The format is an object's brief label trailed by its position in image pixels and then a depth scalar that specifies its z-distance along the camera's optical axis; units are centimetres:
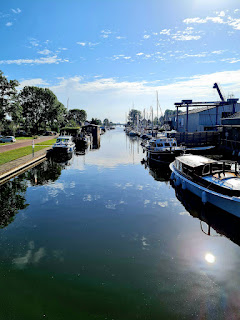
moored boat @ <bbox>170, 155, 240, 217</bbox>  1543
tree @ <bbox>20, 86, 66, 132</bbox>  9225
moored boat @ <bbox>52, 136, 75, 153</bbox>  4384
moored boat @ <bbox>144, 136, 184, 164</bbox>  3588
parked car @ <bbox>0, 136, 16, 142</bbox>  5880
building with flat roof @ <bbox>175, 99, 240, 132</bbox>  5988
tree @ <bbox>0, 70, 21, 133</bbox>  6575
